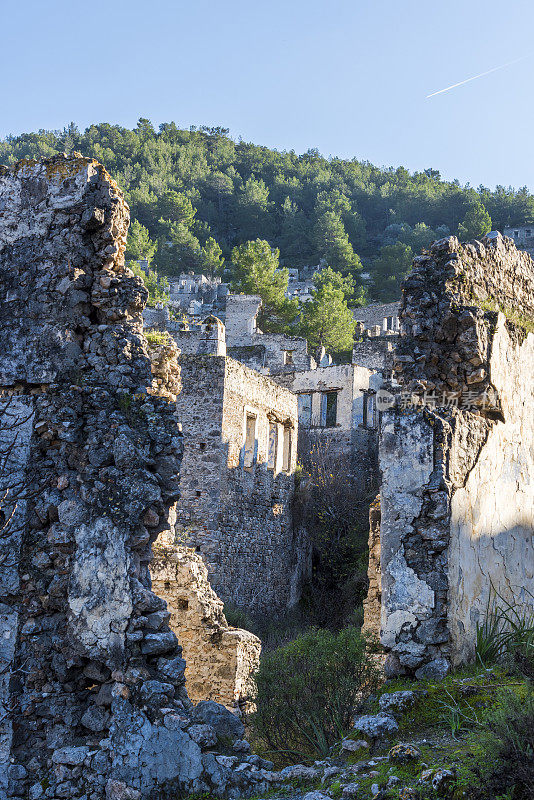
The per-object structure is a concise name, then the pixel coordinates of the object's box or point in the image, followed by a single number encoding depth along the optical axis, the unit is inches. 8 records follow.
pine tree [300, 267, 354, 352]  1526.8
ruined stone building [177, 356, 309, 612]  693.3
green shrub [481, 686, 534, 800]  174.7
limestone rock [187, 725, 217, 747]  219.1
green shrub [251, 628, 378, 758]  284.8
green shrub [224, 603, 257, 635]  629.9
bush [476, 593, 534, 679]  277.3
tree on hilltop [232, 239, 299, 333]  1612.9
